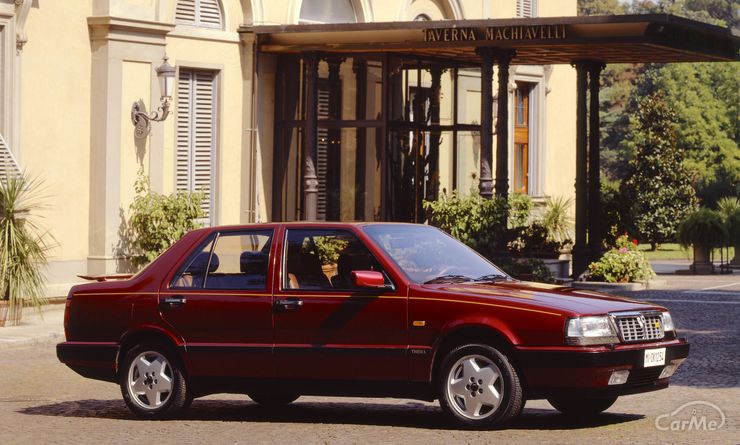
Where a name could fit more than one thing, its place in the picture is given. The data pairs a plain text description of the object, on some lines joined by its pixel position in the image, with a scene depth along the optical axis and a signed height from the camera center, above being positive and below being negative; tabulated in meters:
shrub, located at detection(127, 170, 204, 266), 23.14 +0.48
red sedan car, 10.59 -0.54
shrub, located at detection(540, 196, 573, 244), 30.78 +0.67
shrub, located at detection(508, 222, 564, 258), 28.50 +0.21
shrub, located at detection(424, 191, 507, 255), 25.20 +0.59
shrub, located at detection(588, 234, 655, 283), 27.44 -0.21
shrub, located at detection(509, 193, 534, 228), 28.34 +0.87
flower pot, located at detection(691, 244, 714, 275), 33.19 -0.15
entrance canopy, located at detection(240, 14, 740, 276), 24.69 +2.80
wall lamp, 23.11 +2.23
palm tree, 18.91 -0.14
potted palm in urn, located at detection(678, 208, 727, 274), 32.72 +0.45
